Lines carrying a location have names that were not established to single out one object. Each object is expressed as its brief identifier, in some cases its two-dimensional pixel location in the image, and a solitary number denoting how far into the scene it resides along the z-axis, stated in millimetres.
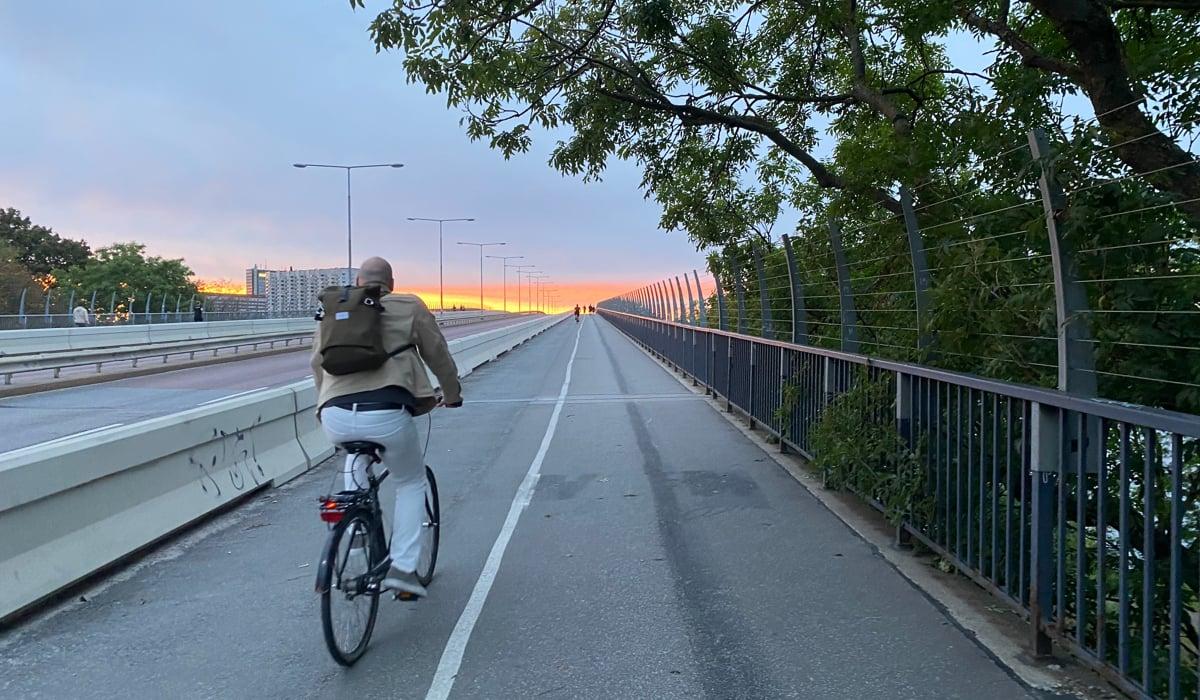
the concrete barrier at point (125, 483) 4629
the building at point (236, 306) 43438
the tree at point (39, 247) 64062
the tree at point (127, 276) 60469
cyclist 4145
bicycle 3750
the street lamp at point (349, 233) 34312
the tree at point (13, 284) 41969
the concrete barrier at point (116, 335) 22750
